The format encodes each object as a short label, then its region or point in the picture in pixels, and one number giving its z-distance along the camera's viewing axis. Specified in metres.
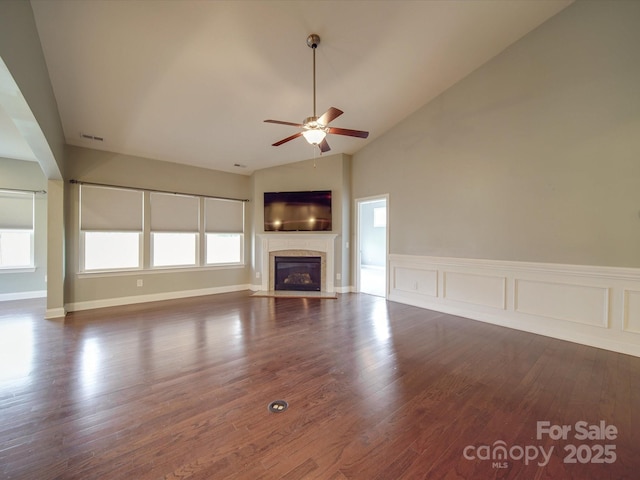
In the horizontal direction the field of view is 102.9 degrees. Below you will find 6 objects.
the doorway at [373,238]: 10.16
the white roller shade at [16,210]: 5.09
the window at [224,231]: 6.10
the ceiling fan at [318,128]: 2.76
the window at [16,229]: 5.11
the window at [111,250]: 4.75
